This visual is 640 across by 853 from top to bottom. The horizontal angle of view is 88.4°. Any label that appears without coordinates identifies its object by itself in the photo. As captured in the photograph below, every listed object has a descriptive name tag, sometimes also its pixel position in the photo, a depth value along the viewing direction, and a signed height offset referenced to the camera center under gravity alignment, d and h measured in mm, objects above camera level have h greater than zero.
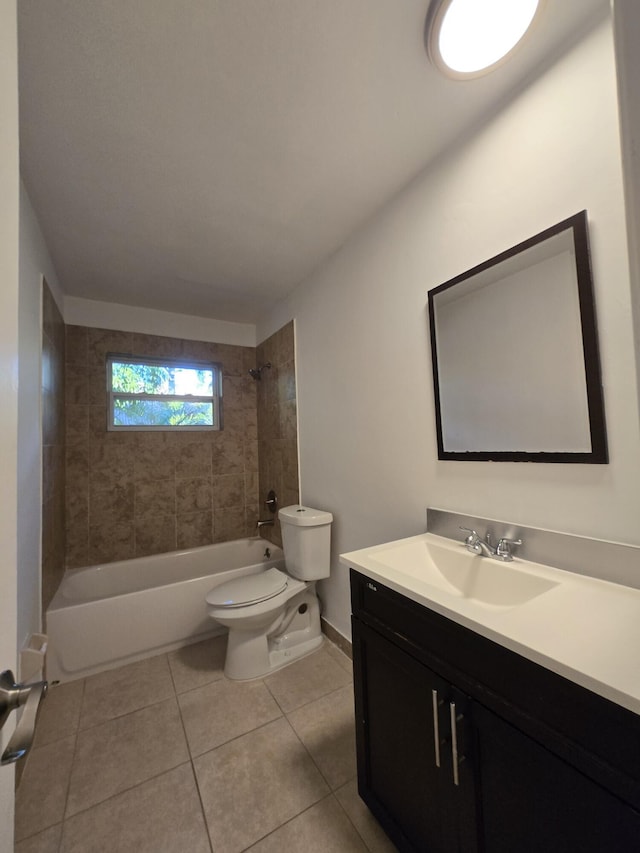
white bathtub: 1827 -1017
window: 2686 +452
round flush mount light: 906 +1165
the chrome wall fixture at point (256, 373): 3045 +649
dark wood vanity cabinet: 565 -673
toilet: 1786 -898
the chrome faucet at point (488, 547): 1095 -389
